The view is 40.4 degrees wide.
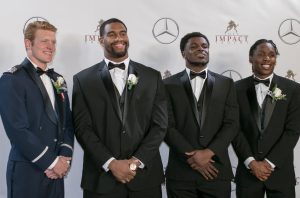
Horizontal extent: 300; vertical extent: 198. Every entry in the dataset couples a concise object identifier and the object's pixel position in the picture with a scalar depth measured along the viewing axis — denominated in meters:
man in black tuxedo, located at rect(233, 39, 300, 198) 3.29
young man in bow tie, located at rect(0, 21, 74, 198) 2.74
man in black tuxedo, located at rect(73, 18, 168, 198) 2.94
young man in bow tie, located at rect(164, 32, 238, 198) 3.17
